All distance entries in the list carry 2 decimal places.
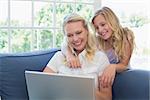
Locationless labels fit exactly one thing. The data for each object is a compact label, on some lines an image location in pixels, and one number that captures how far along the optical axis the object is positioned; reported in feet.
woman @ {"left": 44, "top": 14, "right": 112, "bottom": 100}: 8.15
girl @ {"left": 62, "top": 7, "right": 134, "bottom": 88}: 8.87
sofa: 8.32
